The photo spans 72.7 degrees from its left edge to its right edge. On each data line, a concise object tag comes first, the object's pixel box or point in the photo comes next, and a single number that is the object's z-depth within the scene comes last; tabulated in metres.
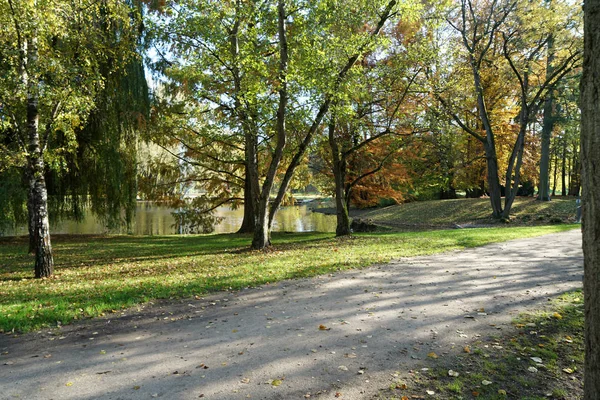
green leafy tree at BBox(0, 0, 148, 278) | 8.27
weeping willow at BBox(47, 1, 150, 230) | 16.41
